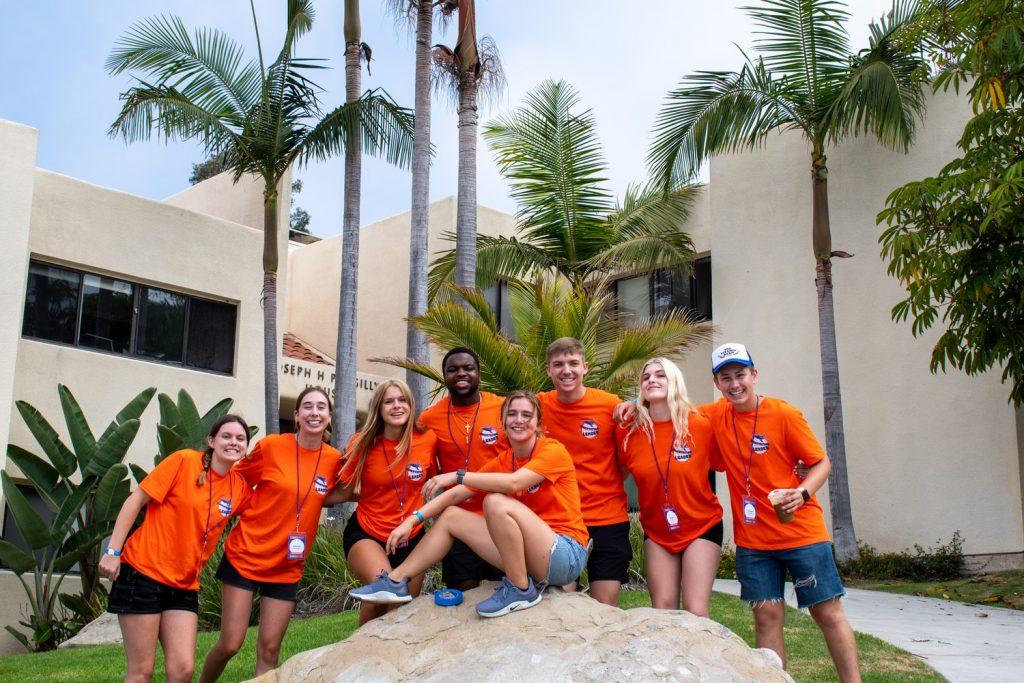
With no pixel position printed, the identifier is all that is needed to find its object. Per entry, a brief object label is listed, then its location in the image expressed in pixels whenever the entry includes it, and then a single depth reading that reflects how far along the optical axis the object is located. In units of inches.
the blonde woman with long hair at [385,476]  227.5
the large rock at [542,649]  180.9
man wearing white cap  206.1
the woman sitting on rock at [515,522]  200.5
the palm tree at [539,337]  478.6
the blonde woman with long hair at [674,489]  218.4
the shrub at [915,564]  550.3
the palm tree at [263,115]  598.5
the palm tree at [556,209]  681.0
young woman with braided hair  212.1
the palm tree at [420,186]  533.0
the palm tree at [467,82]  551.4
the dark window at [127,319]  602.2
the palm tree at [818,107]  557.6
